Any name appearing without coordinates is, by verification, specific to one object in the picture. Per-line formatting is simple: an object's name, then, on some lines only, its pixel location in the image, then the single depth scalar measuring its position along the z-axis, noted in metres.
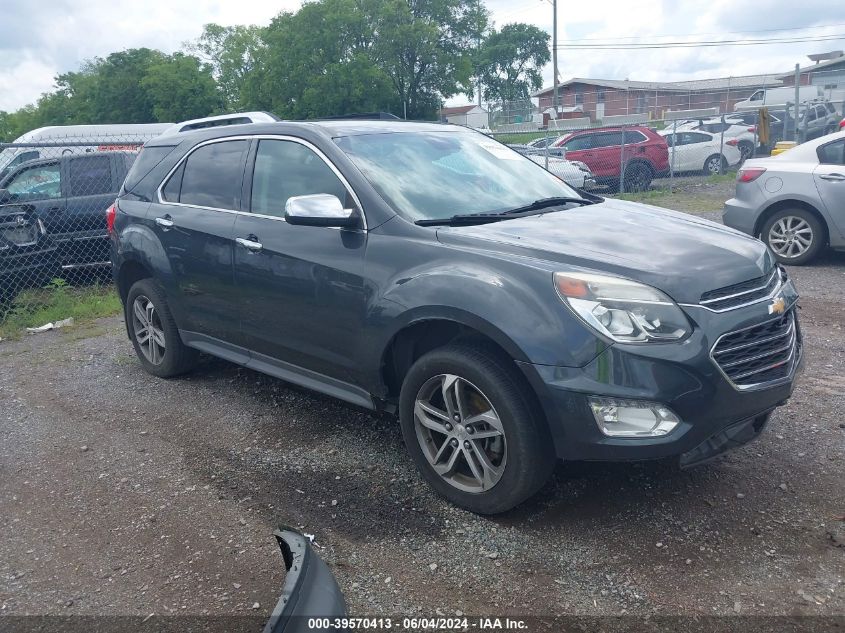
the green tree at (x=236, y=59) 60.28
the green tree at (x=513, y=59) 85.62
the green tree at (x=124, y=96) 51.97
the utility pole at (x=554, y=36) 45.69
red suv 17.75
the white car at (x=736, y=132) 20.84
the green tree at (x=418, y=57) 51.97
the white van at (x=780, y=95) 28.08
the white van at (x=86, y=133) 14.59
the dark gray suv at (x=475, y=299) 3.08
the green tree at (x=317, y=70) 47.47
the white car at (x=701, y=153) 20.27
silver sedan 8.03
